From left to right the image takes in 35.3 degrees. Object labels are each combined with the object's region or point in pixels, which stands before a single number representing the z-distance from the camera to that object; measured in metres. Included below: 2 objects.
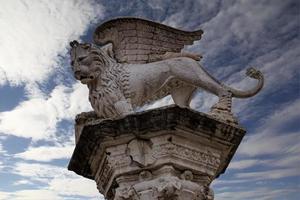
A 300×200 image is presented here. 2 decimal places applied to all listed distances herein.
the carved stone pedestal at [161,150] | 5.29
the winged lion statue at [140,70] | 6.13
